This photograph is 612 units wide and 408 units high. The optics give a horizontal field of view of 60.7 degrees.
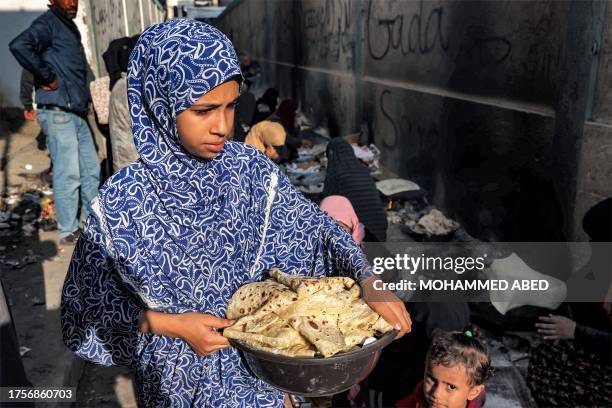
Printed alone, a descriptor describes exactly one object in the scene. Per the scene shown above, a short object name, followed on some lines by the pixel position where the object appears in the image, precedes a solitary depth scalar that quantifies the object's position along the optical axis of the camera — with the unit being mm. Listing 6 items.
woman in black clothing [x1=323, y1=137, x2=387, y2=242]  4344
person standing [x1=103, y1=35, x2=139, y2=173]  4047
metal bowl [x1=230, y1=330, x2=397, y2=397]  1327
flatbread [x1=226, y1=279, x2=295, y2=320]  1530
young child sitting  2254
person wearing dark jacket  4473
